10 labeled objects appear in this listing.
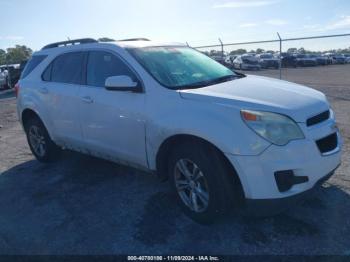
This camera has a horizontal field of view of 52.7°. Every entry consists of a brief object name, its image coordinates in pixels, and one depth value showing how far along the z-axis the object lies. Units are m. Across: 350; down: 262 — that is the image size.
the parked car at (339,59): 44.69
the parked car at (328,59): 43.12
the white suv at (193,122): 3.01
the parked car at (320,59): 41.67
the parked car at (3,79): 20.55
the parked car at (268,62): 34.52
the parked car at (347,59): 45.09
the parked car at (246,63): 32.41
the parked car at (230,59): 31.22
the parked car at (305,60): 39.34
